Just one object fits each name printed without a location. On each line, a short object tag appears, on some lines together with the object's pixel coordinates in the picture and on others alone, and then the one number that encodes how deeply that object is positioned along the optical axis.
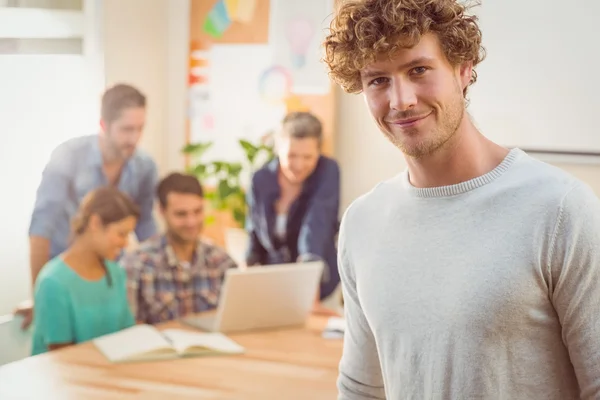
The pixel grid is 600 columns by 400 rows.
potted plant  3.98
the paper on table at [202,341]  2.77
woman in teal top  3.13
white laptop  2.95
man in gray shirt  1.32
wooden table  2.38
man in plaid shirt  3.39
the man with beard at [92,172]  3.42
